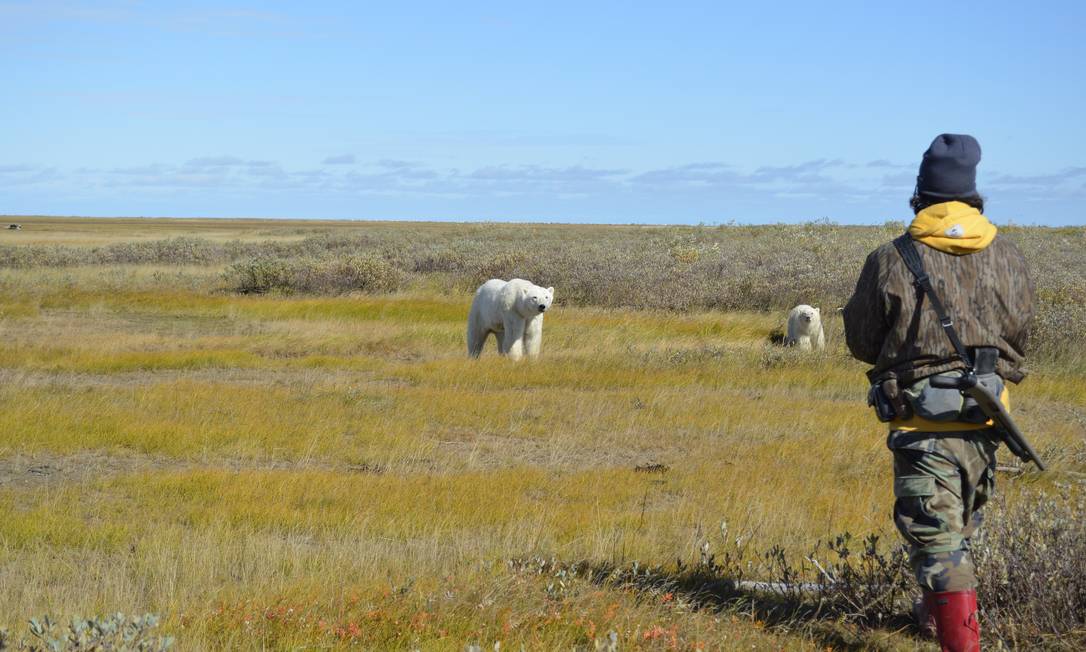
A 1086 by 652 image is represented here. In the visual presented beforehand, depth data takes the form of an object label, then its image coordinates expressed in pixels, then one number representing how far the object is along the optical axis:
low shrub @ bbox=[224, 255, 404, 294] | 27.12
